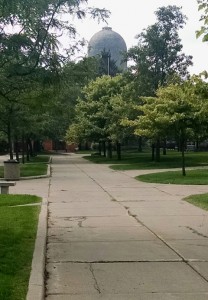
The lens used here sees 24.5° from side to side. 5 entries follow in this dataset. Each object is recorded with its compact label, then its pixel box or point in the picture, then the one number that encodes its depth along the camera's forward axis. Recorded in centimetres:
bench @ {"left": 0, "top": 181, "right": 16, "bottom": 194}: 1553
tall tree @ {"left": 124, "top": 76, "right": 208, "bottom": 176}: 2211
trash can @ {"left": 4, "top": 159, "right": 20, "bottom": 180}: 2309
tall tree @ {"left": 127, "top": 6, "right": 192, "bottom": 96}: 3928
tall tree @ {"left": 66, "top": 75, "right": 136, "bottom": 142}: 4088
